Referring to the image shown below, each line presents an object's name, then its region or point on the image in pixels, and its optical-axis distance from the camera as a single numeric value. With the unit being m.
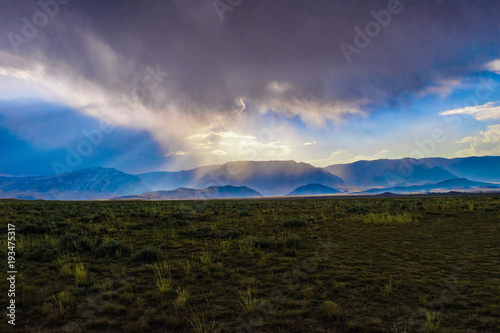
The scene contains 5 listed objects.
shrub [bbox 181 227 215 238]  14.59
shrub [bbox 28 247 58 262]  9.43
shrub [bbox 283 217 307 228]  18.37
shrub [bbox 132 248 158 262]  9.62
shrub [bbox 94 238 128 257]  10.23
